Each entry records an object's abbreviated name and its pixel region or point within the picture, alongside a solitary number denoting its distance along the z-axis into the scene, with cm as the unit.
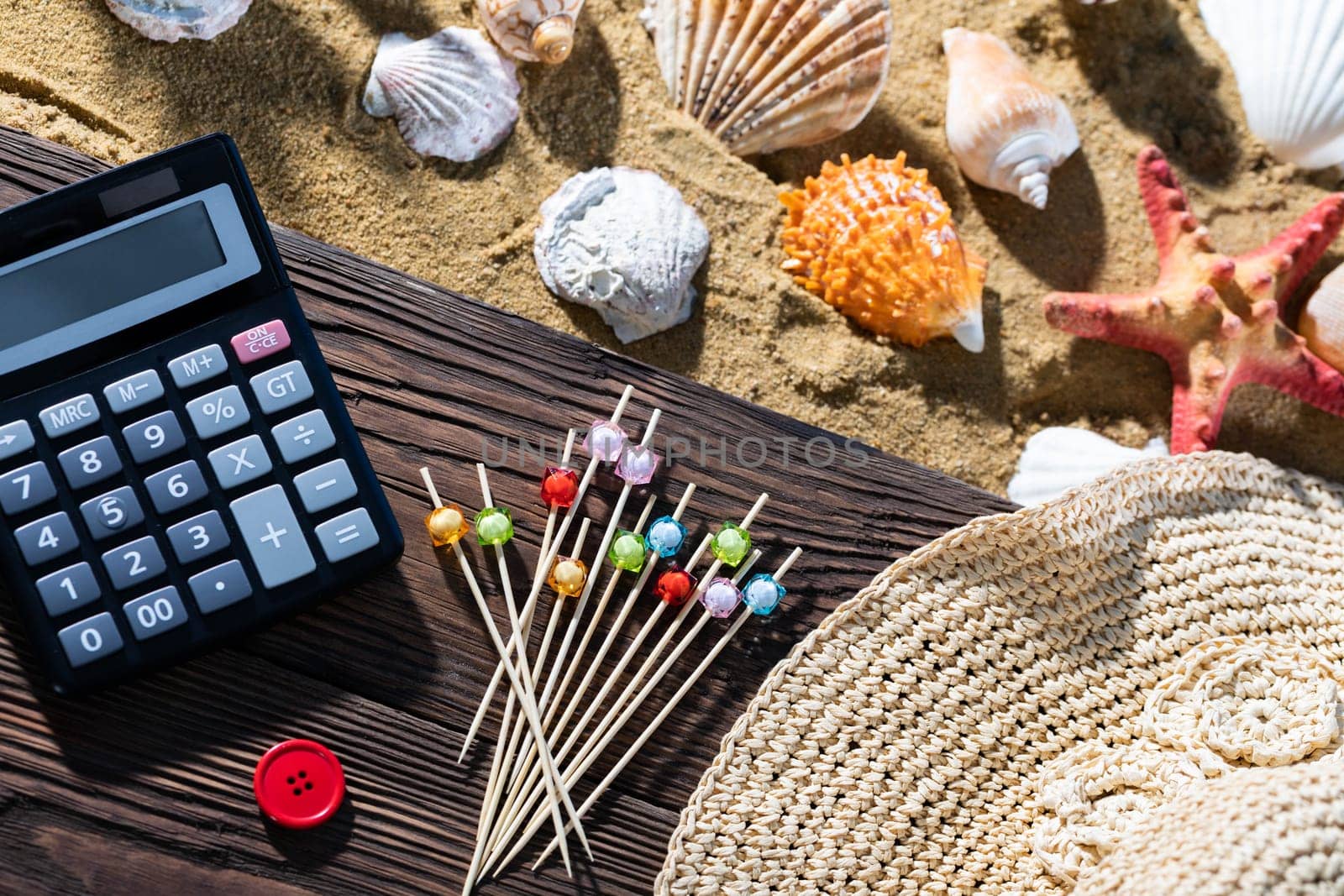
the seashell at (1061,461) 99
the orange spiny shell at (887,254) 96
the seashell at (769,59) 99
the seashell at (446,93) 92
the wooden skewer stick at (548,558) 69
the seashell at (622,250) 92
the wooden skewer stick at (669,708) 69
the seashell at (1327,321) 99
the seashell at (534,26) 92
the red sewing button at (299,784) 65
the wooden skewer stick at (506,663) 68
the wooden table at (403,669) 64
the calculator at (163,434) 62
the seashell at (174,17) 87
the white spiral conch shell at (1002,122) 99
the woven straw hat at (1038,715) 69
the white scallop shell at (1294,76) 103
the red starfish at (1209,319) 98
